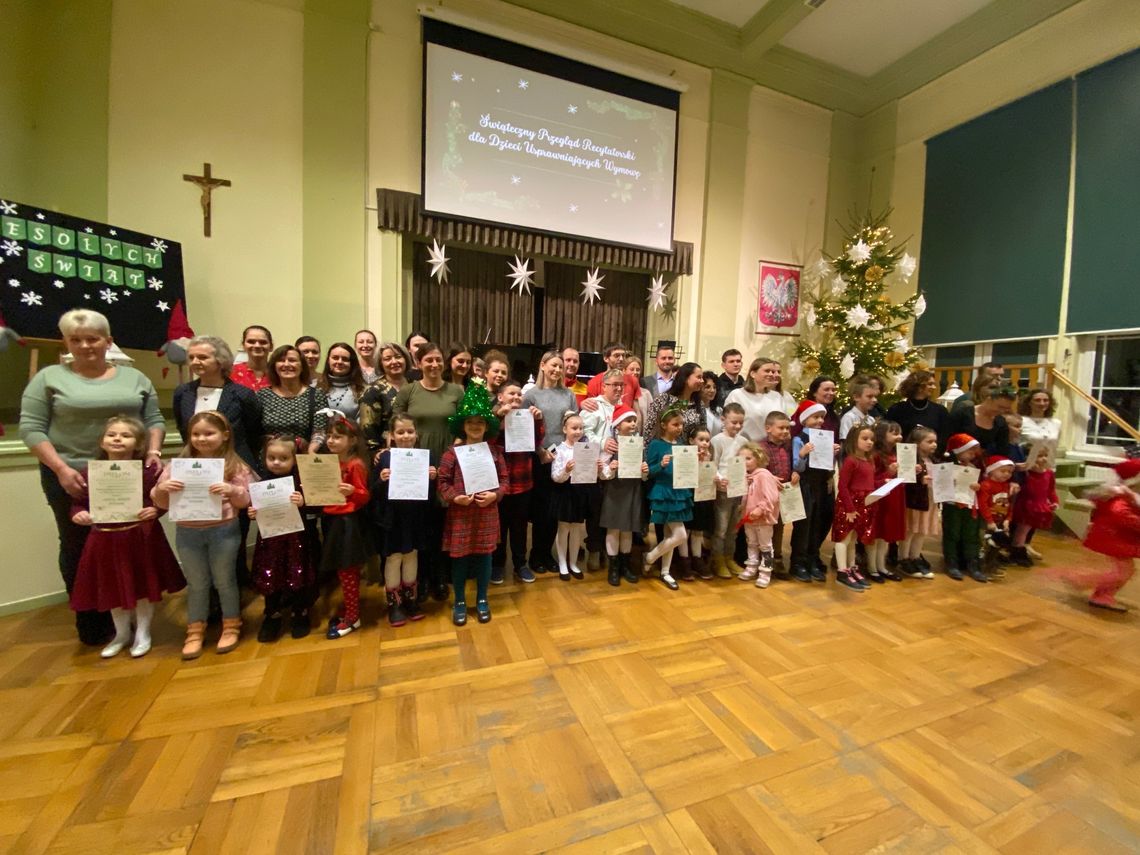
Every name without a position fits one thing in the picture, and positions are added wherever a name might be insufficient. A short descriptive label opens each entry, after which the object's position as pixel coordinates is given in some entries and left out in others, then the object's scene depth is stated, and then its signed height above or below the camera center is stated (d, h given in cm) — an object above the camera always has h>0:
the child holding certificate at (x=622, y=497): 271 -58
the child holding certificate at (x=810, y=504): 292 -65
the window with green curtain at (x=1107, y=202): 415 +202
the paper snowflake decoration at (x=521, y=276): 477 +129
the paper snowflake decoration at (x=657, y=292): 538 +129
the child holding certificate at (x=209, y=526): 189 -62
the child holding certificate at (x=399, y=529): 218 -67
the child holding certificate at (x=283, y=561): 209 -82
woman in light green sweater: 189 -14
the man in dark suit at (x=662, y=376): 345 +19
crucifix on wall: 369 +163
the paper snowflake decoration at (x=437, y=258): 438 +131
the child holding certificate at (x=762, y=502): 280 -61
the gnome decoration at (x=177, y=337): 313 +33
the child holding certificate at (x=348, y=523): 214 -63
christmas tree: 528 +107
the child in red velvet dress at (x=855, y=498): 286 -57
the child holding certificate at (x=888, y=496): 291 -57
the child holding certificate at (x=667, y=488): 273 -52
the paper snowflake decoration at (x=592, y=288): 518 +126
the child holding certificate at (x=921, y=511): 298 -69
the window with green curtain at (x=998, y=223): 466 +211
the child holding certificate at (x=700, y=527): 278 -81
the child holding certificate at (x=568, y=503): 262 -64
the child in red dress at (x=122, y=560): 191 -76
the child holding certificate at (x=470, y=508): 224 -58
